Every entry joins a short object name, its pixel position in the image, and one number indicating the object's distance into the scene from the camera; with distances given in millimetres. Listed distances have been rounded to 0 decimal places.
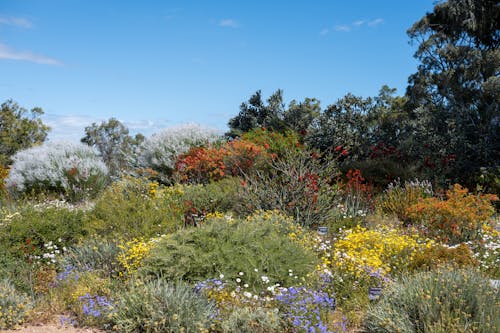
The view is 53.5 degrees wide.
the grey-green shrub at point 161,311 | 4646
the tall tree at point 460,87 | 13297
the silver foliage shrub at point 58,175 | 13047
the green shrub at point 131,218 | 7371
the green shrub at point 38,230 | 7215
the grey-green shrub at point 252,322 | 4605
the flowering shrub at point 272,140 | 13484
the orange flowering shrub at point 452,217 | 8055
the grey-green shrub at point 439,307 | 4191
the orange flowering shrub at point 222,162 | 12492
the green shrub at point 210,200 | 9273
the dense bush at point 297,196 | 8398
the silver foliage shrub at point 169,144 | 14927
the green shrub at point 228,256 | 5461
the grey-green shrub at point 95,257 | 6605
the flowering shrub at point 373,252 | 5812
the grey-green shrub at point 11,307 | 5141
